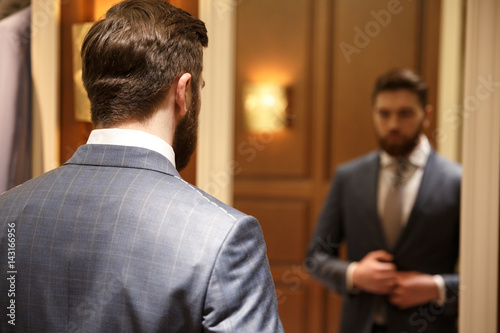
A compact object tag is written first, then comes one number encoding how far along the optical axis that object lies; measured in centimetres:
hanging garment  157
